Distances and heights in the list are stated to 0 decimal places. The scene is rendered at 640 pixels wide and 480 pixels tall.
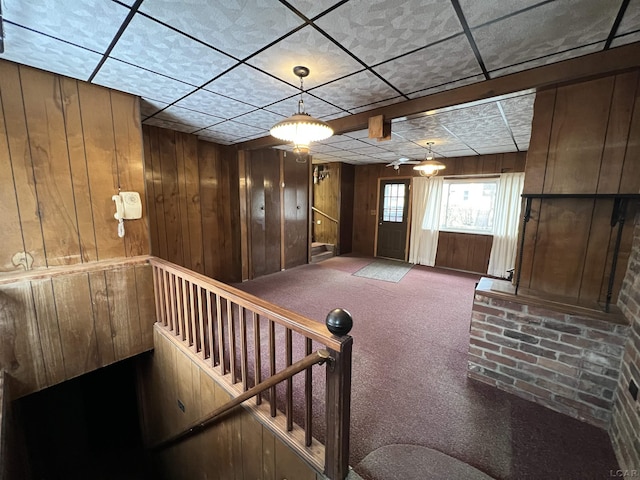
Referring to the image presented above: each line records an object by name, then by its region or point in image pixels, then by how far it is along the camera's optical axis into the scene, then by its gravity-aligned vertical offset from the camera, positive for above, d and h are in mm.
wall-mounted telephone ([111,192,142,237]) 2344 -68
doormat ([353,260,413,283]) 5008 -1384
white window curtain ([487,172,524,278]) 4766 -326
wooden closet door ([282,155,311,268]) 5277 -197
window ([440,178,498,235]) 5199 +4
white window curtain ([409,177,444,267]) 5715 -330
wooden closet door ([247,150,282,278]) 4617 -183
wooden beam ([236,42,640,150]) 1603 +913
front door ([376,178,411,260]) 6254 -354
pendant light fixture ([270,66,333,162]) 1828 +530
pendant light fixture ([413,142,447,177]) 3932 +590
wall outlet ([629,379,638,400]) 1430 -1003
